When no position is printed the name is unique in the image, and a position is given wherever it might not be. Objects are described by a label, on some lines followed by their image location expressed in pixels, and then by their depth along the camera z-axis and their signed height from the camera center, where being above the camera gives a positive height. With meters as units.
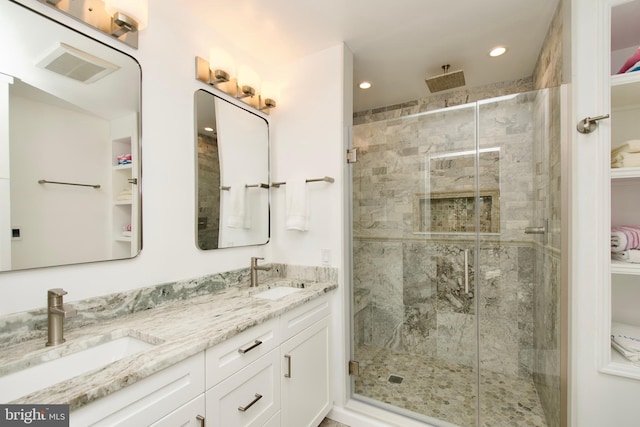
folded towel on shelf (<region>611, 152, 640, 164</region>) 1.24 +0.26
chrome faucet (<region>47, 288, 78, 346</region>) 0.96 -0.34
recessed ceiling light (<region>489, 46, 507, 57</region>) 2.03 +1.22
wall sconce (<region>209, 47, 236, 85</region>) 1.71 +0.94
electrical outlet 1.97 -0.30
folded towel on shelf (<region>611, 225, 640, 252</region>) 1.28 -0.12
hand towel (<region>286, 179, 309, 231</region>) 1.97 +0.06
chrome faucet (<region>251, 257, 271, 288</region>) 1.88 -0.38
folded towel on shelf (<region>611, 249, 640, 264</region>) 1.25 -0.19
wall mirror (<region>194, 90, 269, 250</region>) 1.69 +0.28
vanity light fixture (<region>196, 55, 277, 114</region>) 1.71 +0.90
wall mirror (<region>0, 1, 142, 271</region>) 1.00 +0.28
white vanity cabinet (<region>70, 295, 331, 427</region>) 0.81 -0.66
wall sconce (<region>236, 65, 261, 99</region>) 1.91 +0.93
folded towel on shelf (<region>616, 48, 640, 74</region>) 1.26 +0.71
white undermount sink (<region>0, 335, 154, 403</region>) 0.83 -0.52
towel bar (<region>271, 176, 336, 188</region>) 1.91 +0.25
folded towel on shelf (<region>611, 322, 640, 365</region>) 1.23 -0.60
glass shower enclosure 1.80 -0.37
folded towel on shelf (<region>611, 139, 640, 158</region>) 1.24 +0.31
